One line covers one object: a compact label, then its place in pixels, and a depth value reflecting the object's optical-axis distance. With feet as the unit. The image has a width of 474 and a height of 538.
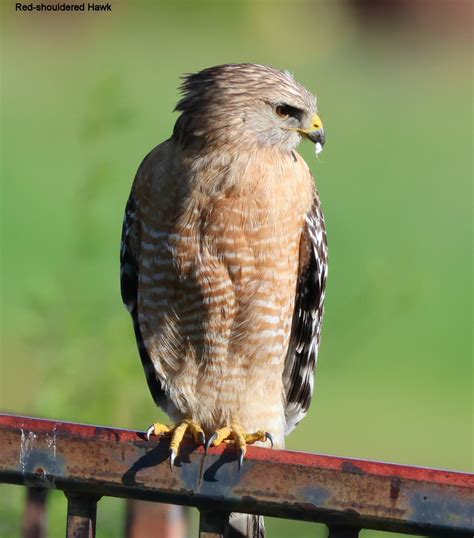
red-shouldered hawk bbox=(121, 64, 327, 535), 33.04
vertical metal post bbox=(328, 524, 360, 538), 21.43
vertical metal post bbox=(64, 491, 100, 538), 22.48
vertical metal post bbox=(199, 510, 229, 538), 22.04
